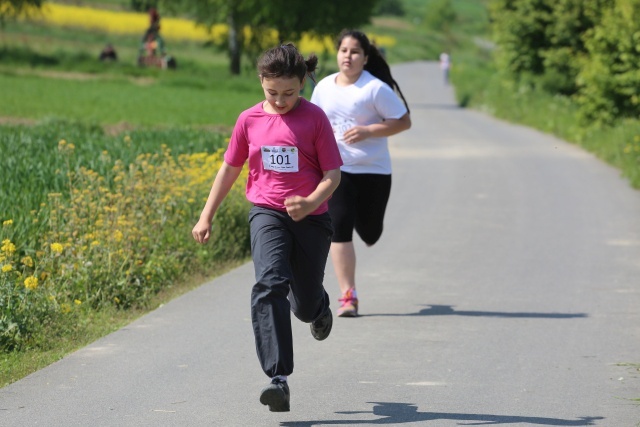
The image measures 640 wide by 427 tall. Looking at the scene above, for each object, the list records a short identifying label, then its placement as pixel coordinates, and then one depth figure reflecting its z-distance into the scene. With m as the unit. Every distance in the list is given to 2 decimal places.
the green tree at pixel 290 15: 55.06
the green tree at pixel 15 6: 55.88
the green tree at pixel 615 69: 23.64
